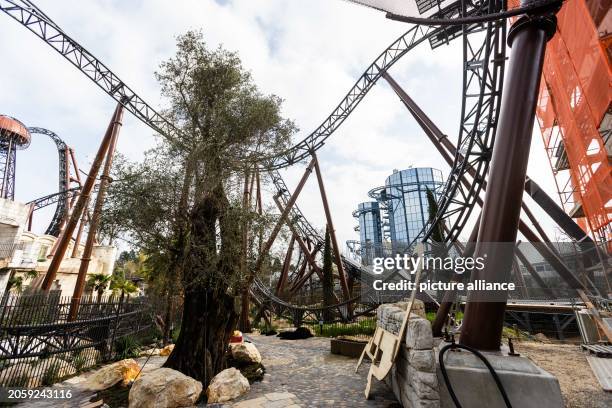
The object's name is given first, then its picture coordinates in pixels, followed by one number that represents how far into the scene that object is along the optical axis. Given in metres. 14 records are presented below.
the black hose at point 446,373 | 3.20
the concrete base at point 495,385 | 3.22
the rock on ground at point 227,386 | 4.95
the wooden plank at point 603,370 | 4.64
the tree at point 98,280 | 18.57
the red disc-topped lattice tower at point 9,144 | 27.48
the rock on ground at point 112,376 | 5.57
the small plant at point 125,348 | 8.12
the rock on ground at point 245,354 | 7.14
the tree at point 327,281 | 13.94
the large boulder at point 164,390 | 4.49
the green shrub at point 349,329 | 10.76
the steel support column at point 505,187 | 3.87
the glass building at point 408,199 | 46.88
